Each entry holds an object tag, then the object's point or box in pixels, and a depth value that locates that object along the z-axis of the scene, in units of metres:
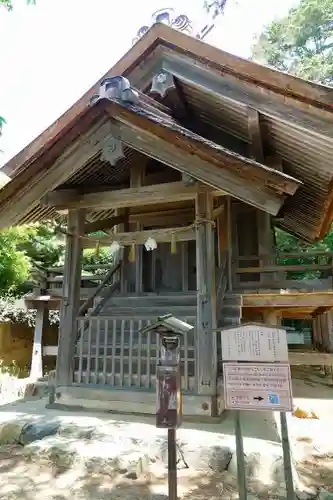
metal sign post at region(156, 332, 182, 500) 3.08
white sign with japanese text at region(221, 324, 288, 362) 3.16
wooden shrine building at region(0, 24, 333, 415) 5.09
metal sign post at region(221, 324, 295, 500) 3.04
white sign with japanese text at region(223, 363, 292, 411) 3.04
